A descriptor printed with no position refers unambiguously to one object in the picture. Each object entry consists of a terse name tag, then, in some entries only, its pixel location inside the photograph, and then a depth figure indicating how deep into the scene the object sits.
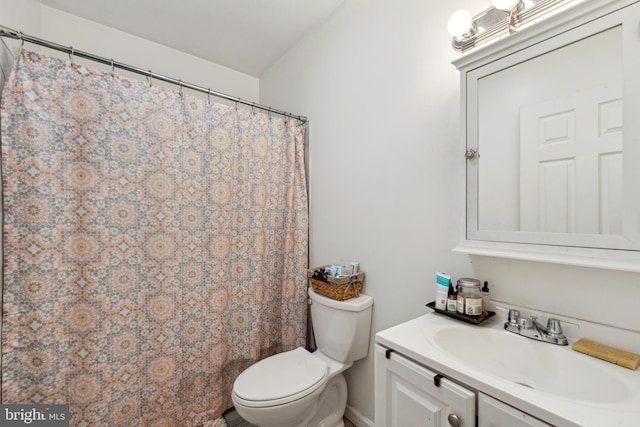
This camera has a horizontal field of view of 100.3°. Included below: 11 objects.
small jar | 0.95
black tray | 0.92
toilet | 1.14
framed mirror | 0.71
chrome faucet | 0.82
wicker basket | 1.42
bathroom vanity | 0.55
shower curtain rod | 1.06
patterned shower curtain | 1.11
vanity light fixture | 0.86
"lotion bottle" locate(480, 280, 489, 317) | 1.00
